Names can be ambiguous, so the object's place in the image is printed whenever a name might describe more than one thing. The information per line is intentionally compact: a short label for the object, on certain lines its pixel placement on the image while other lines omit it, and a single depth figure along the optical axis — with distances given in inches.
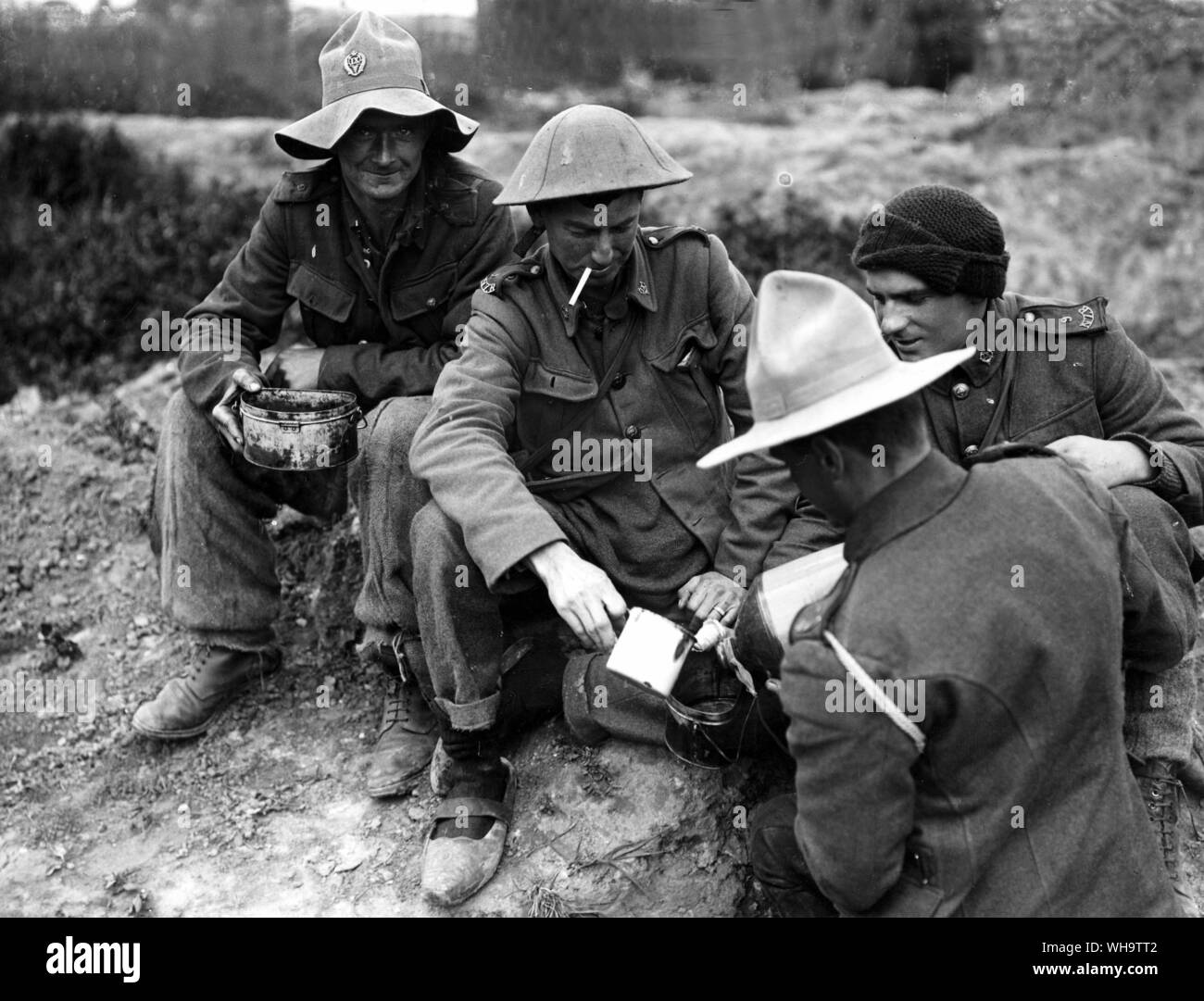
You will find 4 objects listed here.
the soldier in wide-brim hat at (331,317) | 163.3
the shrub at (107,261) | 328.5
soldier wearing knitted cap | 129.1
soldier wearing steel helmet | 135.7
